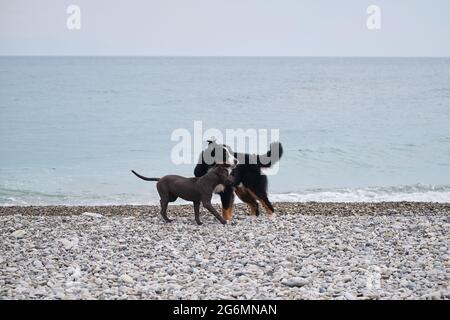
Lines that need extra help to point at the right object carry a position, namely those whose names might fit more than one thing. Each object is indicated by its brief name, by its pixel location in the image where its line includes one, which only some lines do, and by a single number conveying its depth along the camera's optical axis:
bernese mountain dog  8.86
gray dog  8.53
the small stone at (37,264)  6.73
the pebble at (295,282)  5.89
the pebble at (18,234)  8.27
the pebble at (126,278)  6.10
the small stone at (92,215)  10.20
